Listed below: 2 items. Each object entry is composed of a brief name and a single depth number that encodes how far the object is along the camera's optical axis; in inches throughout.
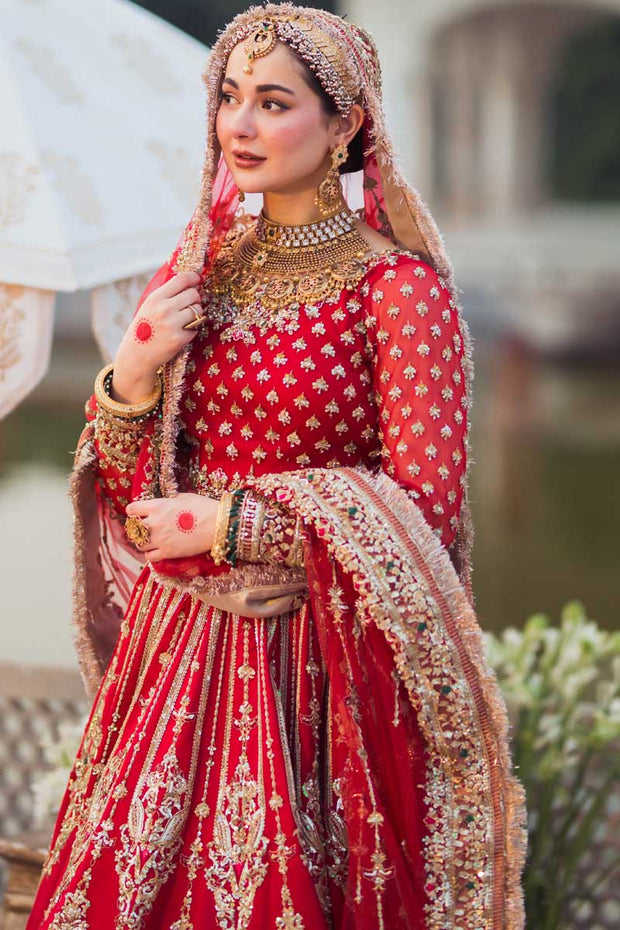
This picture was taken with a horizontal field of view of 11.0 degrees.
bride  138.3
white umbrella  153.6
